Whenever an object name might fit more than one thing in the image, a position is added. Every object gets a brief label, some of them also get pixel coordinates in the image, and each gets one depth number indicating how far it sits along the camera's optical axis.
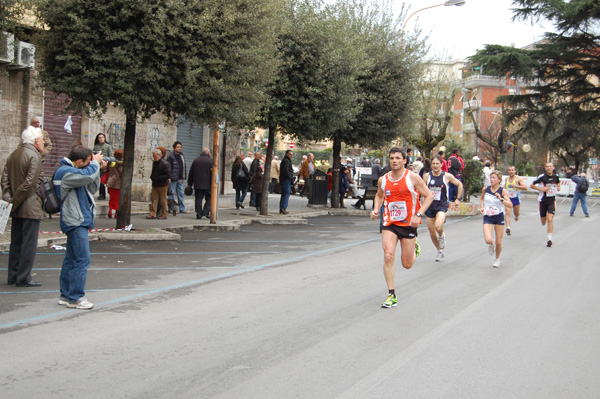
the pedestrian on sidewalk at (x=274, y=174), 29.82
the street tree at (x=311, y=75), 18.02
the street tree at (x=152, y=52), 11.89
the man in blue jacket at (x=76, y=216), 7.29
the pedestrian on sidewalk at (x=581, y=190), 25.47
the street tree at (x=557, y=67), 38.78
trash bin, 25.19
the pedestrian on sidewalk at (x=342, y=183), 24.94
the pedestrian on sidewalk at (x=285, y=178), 20.27
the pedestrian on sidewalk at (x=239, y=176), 20.95
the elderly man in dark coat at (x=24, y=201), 8.21
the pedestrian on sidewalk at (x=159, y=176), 16.08
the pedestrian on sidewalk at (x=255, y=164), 21.53
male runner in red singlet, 8.10
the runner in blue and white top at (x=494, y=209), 11.84
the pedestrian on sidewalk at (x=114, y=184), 15.59
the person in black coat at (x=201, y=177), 17.53
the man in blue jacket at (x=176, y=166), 17.88
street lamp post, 28.30
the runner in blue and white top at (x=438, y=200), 12.19
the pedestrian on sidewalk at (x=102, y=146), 16.28
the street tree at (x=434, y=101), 33.03
